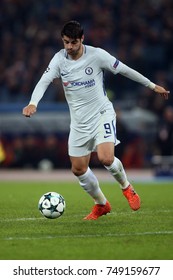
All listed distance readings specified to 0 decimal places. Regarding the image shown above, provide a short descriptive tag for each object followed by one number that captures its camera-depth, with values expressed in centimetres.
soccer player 1986
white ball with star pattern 1975
